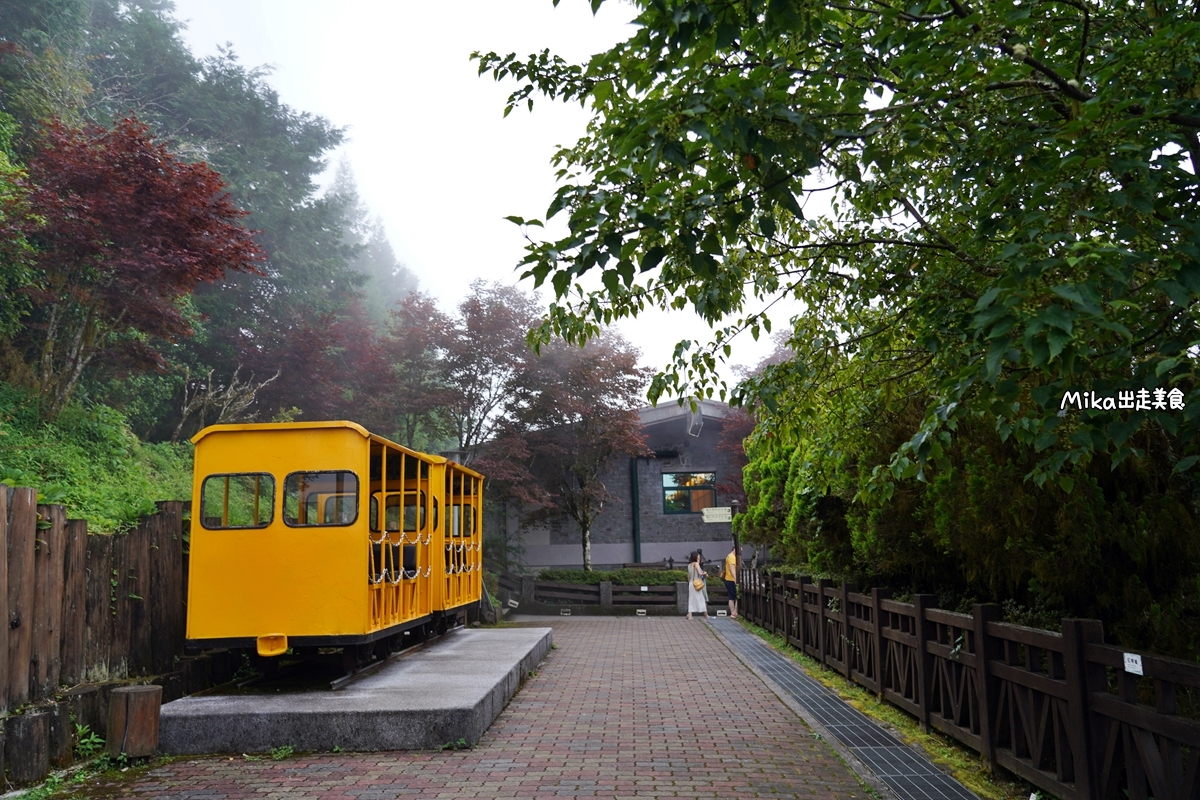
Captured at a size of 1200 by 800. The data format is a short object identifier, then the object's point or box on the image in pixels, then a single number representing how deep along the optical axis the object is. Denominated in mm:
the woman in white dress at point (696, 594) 22516
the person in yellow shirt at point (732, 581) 21969
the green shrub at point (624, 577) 24984
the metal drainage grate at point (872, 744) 6273
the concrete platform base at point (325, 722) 7680
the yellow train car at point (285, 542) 9219
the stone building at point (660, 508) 29750
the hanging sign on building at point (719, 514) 21297
